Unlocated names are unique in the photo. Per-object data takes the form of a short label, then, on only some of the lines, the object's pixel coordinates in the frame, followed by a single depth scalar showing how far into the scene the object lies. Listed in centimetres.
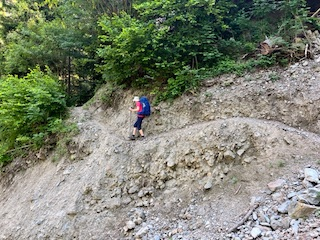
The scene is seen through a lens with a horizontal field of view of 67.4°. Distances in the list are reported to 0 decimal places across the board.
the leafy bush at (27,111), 869
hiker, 787
